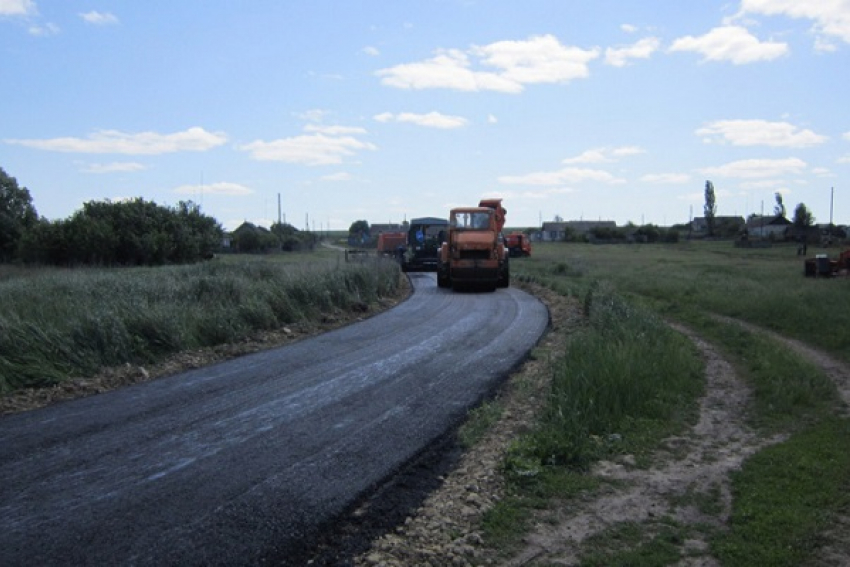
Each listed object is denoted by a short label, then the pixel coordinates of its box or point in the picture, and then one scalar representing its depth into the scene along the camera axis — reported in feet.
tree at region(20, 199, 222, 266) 146.20
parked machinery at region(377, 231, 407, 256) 174.19
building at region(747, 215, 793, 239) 351.93
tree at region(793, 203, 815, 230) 336.90
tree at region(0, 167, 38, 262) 178.81
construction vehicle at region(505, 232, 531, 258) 204.74
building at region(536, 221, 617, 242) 447.83
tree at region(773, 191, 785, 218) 391.45
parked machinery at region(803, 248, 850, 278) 111.75
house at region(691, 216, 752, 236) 409.69
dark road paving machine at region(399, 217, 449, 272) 137.59
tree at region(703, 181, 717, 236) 413.39
